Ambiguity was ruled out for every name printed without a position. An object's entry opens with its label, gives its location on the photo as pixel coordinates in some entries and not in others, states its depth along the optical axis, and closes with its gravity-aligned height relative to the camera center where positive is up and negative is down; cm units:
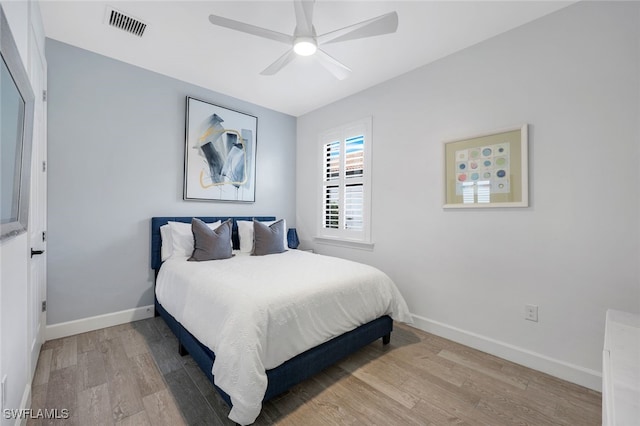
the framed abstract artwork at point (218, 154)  331 +76
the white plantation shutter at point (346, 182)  340 +41
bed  146 -81
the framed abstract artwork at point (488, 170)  223 +39
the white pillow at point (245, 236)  339 -30
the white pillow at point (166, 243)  287 -33
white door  187 -3
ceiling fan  178 +127
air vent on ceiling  217 +157
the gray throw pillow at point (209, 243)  272 -32
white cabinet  76 -56
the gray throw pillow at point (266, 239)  313 -32
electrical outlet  217 -78
